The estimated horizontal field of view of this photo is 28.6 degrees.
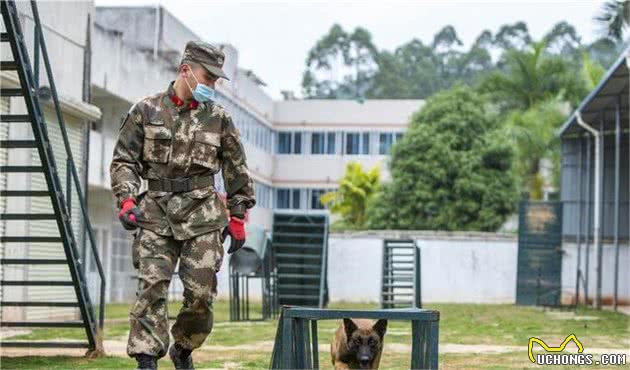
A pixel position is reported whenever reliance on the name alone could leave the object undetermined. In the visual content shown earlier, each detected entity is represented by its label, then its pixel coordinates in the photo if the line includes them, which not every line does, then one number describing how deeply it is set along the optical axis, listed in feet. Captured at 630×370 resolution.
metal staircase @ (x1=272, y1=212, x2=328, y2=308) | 82.02
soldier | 26.14
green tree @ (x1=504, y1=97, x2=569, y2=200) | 160.15
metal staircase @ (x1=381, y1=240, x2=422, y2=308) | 81.20
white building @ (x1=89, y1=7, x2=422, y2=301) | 105.81
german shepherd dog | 27.91
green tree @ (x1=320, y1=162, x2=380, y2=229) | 173.17
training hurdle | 23.15
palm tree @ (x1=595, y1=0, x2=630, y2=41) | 96.53
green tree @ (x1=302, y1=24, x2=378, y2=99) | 299.38
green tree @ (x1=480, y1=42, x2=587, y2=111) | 175.94
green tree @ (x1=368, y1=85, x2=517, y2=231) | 153.38
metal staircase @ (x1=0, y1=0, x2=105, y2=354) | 35.37
